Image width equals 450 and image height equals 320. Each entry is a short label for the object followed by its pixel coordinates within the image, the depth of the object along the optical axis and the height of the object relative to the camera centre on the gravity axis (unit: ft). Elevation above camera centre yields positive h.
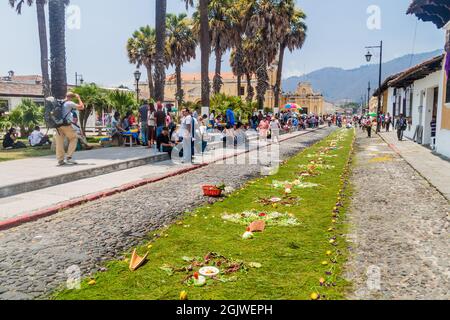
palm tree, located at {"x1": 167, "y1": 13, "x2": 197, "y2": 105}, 142.41 +26.06
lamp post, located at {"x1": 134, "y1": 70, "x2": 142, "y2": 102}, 88.07 +8.09
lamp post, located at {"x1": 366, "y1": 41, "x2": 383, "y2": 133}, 107.48 +14.37
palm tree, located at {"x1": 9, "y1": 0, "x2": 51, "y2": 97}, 93.45 +17.36
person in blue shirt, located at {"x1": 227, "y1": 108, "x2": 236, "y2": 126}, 63.18 -1.08
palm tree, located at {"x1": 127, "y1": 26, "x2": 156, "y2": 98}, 149.28 +24.31
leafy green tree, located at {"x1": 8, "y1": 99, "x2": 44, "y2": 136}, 65.62 -0.63
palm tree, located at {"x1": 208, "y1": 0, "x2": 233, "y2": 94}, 118.21 +25.63
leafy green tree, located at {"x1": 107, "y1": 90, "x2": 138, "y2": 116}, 59.72 +1.57
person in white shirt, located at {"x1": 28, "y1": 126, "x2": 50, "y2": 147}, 54.35 -3.70
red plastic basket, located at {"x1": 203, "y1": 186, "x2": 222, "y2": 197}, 25.43 -5.06
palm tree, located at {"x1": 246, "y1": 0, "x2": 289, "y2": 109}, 118.83 +24.72
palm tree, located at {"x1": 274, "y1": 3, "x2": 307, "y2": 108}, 137.06 +25.12
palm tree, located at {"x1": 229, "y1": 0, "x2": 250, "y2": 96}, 119.40 +27.27
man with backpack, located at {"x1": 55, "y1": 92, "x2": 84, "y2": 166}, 33.64 -1.80
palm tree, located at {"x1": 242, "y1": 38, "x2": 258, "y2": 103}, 142.02 +18.98
